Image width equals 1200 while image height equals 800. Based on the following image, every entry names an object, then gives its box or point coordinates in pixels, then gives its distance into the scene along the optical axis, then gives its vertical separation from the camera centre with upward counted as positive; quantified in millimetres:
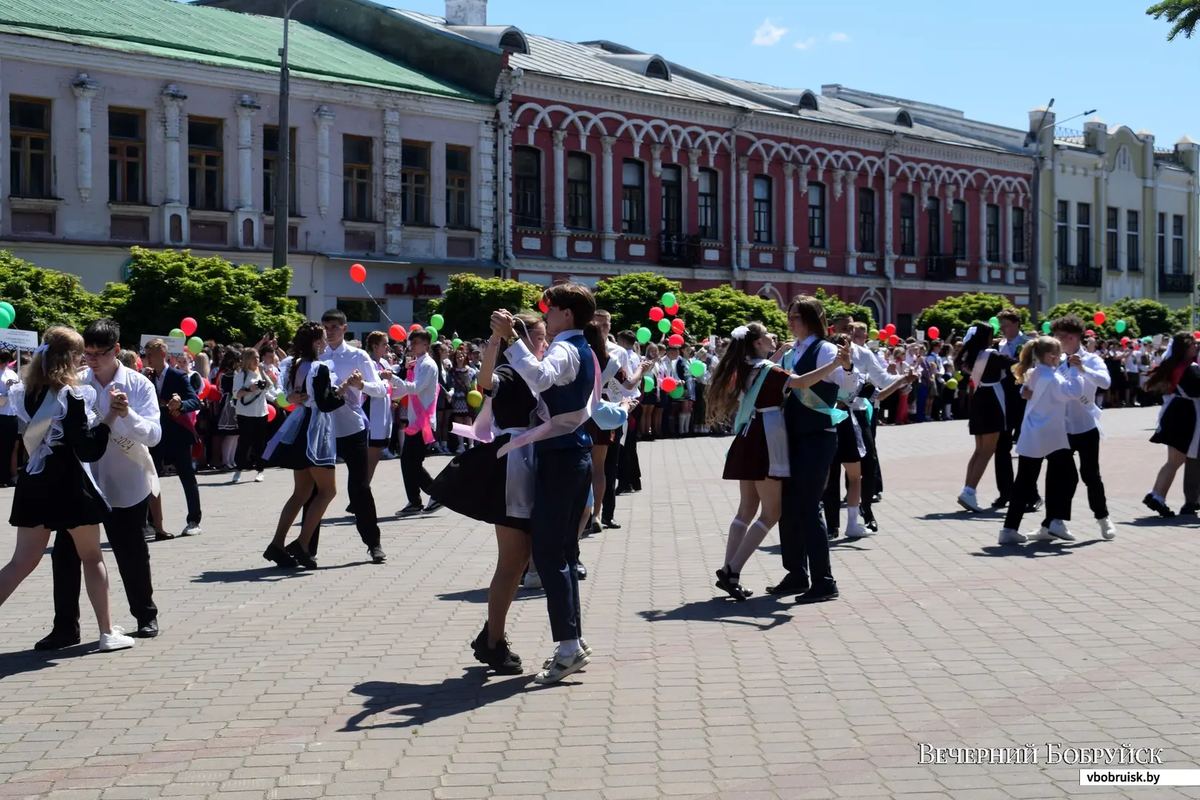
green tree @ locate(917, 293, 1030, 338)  39250 +1416
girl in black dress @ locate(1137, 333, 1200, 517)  13602 -432
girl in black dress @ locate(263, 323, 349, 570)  10672 -561
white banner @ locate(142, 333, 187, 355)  16062 +233
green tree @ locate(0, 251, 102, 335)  19516 +982
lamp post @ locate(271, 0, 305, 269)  23875 +2926
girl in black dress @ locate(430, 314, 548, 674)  7266 -626
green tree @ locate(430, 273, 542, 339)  27203 +1210
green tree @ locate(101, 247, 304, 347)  21406 +996
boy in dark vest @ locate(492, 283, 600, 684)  7074 -463
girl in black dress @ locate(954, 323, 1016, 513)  13570 -198
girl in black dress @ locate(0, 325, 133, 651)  7746 -476
